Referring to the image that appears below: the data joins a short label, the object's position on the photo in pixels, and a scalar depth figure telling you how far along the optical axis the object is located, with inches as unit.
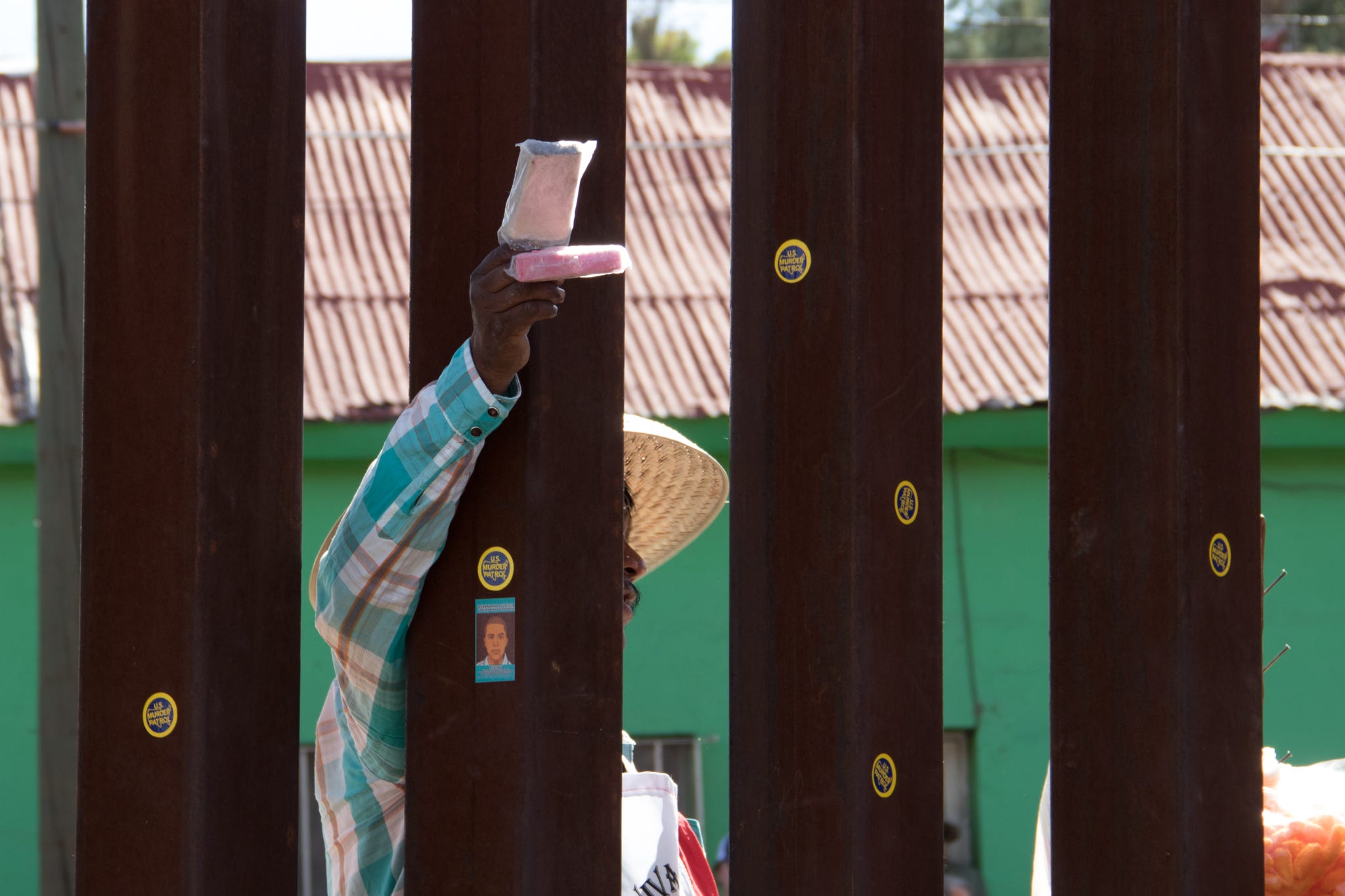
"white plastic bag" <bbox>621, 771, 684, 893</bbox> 290.4
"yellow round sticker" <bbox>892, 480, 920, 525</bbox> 271.6
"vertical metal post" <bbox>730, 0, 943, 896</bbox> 270.0
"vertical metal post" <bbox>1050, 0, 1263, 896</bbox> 272.8
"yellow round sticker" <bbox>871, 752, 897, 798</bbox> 271.2
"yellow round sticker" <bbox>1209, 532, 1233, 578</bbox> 274.0
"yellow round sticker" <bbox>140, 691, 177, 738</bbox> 267.8
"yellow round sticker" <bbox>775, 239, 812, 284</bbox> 270.5
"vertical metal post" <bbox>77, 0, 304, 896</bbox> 267.7
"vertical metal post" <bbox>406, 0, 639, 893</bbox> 268.6
